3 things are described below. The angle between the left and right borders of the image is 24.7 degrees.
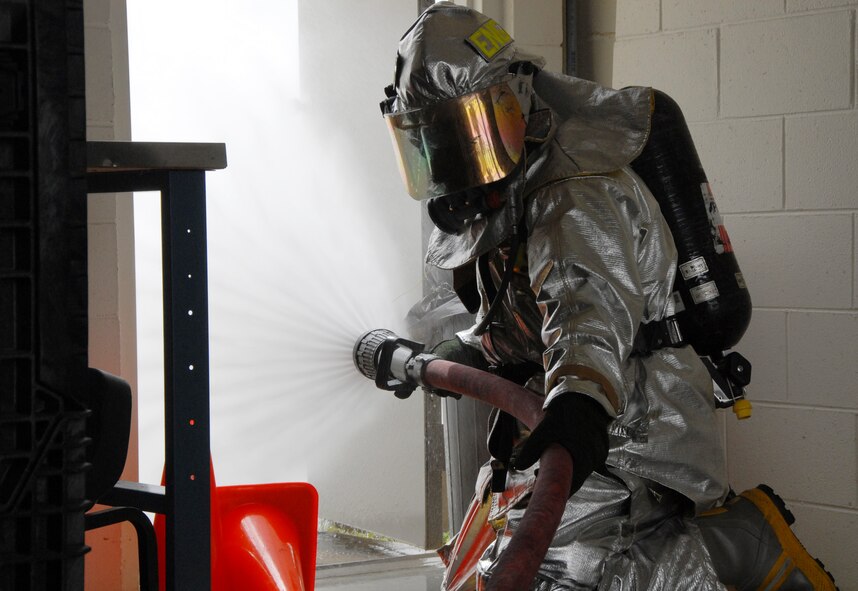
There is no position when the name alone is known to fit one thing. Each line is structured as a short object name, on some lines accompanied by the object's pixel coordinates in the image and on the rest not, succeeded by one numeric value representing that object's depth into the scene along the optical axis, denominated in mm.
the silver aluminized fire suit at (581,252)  3024
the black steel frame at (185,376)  2665
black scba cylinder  3127
